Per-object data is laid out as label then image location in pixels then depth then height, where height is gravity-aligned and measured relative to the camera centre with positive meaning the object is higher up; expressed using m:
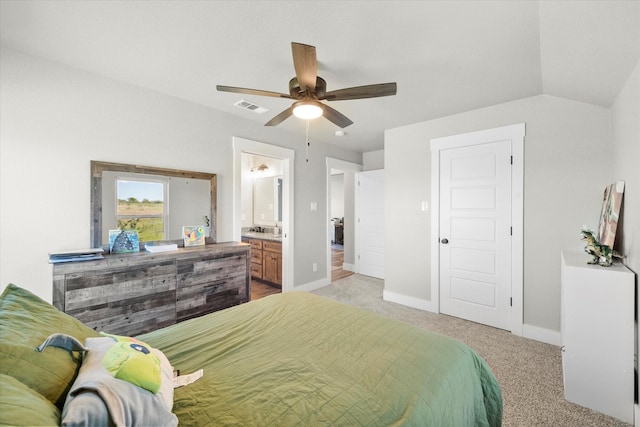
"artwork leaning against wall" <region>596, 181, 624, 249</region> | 2.09 -0.01
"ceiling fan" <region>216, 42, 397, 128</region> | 1.71 +0.90
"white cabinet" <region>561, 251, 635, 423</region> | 1.78 -0.89
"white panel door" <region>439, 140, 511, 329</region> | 3.06 -0.25
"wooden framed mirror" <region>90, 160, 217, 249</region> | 2.46 +0.16
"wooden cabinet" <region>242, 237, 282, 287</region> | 4.46 -0.86
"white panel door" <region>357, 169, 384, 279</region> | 5.26 -0.23
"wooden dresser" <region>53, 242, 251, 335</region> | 2.04 -0.67
